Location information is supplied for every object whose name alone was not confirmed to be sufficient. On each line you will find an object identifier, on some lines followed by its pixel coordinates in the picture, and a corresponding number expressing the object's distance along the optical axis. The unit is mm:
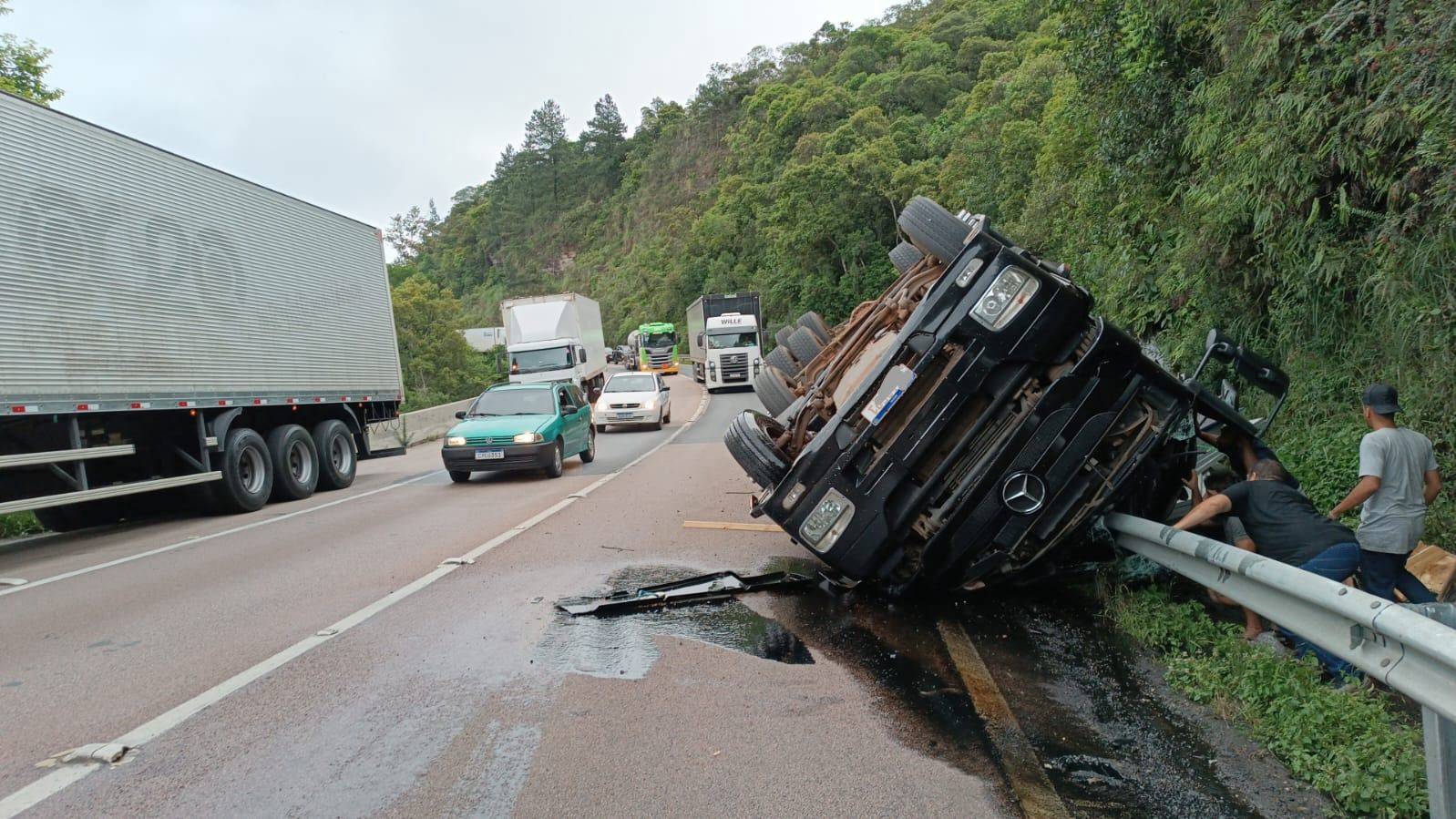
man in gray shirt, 4598
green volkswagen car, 13031
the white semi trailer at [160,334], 9258
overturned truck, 4941
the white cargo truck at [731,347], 35969
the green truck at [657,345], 51531
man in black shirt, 4488
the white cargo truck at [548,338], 29000
